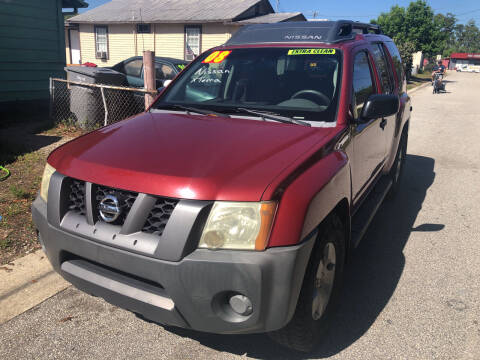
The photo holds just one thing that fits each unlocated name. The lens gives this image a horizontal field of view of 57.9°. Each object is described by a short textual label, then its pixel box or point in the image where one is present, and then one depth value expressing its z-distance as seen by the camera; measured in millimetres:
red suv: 2062
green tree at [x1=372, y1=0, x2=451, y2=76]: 43062
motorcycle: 24062
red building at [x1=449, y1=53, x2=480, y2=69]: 94938
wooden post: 6805
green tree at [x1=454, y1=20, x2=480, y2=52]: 148812
